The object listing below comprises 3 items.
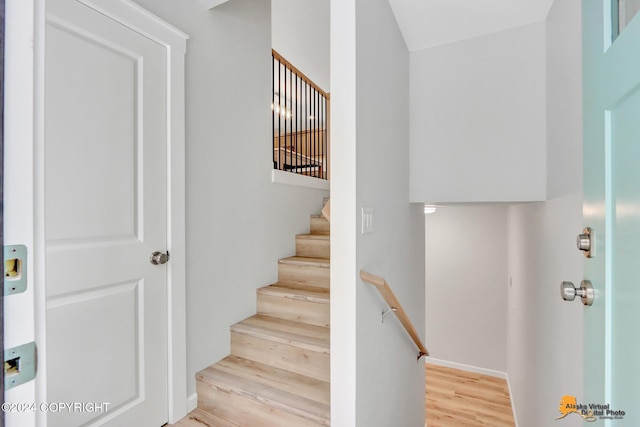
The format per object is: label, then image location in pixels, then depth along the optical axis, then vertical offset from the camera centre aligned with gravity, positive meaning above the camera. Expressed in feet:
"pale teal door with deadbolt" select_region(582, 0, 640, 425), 1.99 +0.07
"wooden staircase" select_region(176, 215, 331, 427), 5.19 -3.26
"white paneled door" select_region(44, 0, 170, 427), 3.89 -0.08
